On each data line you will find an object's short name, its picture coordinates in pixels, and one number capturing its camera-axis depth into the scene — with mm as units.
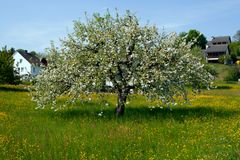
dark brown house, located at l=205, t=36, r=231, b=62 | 166625
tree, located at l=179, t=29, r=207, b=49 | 173612
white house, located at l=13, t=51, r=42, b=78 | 121688
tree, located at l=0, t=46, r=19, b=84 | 55281
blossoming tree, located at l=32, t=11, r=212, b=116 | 22266
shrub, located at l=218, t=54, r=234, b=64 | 140500
